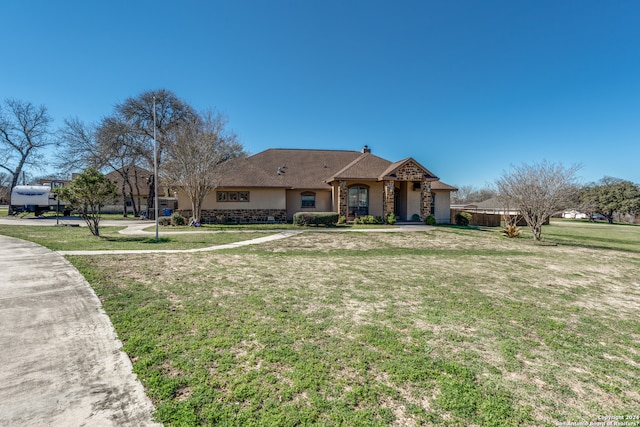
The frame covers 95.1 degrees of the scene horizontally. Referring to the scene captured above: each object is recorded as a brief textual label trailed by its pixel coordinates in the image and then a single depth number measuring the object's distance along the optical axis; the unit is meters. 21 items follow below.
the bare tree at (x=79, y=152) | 29.89
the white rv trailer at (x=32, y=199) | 30.36
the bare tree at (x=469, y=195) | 85.69
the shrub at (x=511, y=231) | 17.17
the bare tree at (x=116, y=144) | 28.69
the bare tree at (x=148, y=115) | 29.42
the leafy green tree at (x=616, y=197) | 47.78
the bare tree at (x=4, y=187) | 58.02
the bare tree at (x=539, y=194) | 15.23
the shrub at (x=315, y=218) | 20.59
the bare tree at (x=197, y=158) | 19.25
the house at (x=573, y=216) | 62.69
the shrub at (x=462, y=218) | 24.70
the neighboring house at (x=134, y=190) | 38.75
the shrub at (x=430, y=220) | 22.17
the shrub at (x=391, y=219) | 21.79
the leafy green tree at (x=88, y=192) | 13.29
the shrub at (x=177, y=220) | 21.41
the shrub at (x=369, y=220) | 21.88
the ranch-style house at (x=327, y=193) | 22.44
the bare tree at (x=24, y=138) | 33.65
